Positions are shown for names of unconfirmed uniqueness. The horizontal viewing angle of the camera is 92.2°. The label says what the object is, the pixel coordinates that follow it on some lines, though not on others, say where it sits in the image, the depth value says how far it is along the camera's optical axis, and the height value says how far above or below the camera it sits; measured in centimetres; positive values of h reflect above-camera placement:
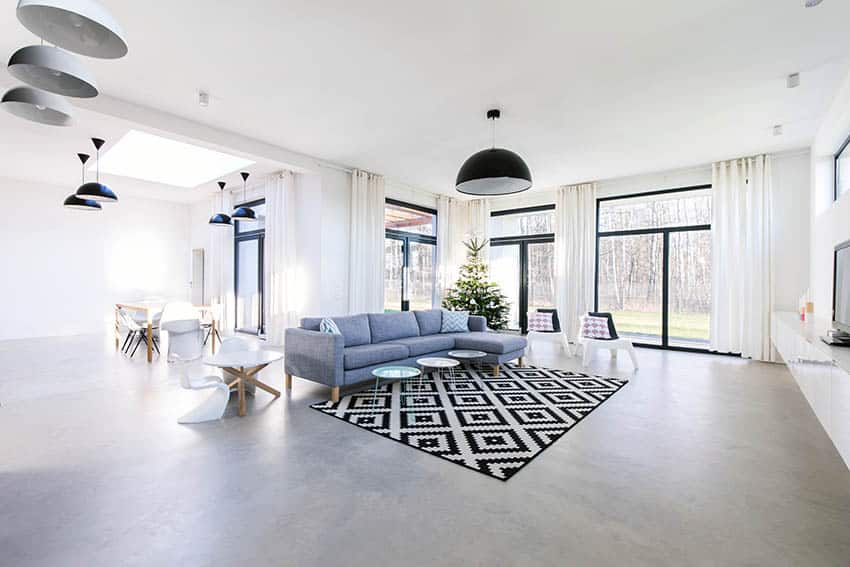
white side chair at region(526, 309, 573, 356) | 638 -83
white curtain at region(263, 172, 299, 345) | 709 +36
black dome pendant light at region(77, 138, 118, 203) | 542 +121
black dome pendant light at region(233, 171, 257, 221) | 677 +114
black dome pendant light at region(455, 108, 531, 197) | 380 +109
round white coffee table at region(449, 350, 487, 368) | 475 -83
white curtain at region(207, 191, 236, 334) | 891 +36
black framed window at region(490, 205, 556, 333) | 856 +58
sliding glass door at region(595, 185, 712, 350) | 682 +36
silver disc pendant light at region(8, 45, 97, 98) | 212 +114
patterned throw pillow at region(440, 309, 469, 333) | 603 -56
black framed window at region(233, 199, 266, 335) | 836 +24
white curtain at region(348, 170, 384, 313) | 710 +70
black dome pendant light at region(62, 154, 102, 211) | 592 +115
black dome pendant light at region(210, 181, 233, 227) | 702 +108
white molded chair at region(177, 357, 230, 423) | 338 -99
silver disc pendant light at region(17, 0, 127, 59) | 172 +116
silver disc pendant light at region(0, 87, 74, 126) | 266 +118
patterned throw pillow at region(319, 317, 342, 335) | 433 -47
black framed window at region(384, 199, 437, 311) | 821 +59
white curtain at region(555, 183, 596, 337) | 766 +63
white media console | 206 -56
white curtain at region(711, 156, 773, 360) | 602 +43
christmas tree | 844 -28
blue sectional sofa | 403 -71
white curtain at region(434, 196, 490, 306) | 906 +122
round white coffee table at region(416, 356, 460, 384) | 424 -83
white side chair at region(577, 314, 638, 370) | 558 -84
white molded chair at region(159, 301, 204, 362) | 538 -64
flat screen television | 331 -3
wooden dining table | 574 -43
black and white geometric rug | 286 -114
